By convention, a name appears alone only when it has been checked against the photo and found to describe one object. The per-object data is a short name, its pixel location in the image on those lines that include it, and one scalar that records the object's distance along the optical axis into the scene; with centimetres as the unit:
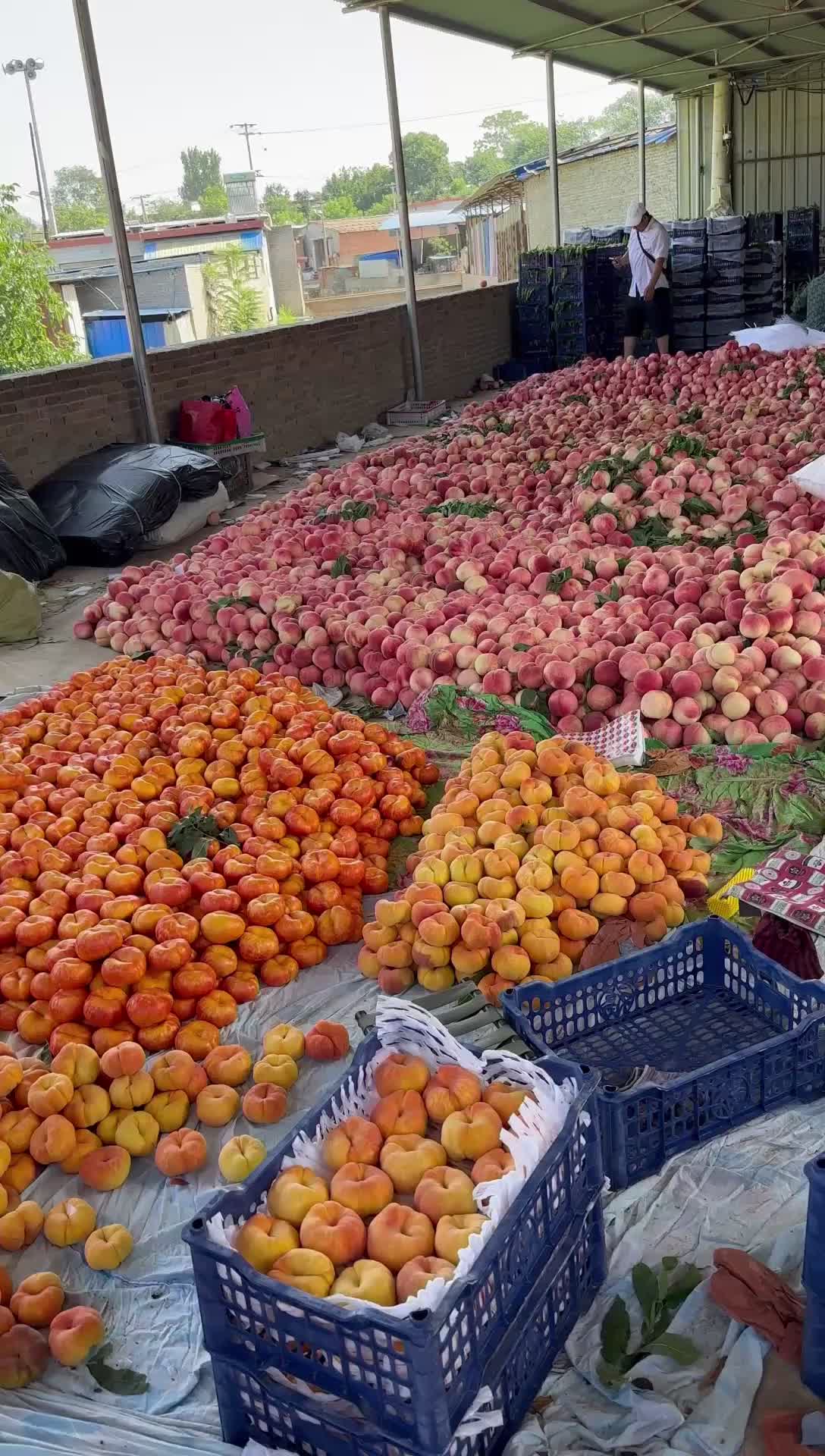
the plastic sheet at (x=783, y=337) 1090
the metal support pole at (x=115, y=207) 764
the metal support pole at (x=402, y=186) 1087
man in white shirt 1180
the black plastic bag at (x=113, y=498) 703
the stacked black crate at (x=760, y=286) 1337
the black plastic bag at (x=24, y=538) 652
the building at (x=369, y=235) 2975
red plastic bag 885
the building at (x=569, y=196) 2723
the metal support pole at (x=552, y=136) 1510
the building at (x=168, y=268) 1784
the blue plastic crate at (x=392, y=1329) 139
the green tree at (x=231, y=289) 2019
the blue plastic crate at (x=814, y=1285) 153
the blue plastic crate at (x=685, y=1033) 205
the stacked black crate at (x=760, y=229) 1379
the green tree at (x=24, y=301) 1451
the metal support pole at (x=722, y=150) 2203
